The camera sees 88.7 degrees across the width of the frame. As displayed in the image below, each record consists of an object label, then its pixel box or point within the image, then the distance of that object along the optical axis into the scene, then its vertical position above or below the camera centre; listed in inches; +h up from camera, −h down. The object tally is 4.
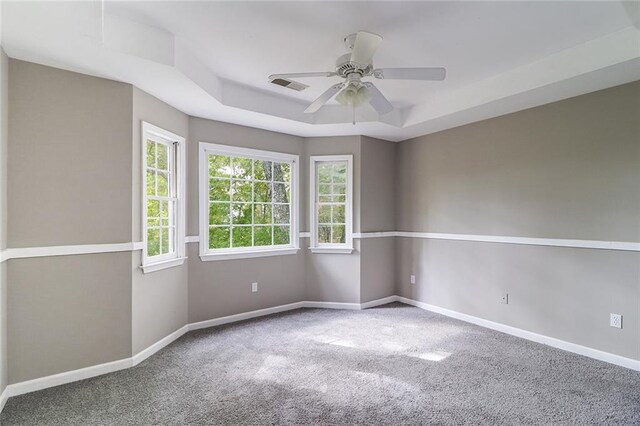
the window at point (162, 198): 121.7 +6.0
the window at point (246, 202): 154.0 +5.7
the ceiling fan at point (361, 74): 82.8 +39.7
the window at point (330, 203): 183.0 +6.0
